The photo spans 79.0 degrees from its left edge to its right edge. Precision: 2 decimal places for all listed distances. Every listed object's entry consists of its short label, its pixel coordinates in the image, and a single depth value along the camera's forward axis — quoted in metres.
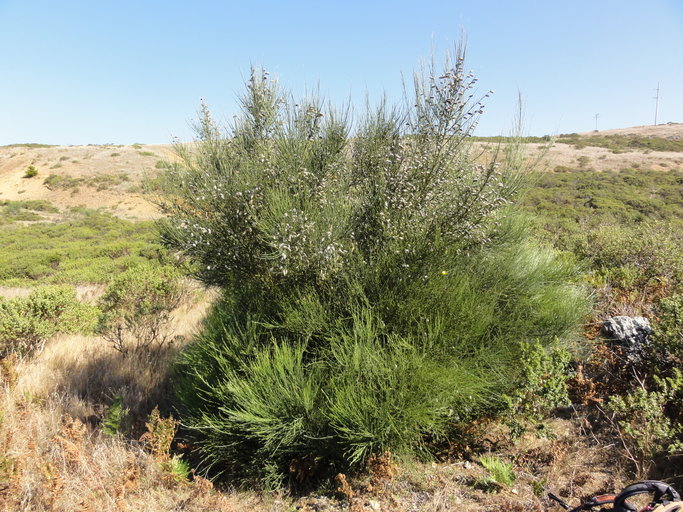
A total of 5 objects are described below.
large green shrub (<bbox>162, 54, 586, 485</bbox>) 3.11
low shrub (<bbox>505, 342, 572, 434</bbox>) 3.12
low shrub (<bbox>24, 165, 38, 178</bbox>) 42.42
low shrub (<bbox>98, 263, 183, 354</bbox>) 6.37
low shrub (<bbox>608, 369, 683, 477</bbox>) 2.85
